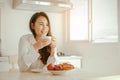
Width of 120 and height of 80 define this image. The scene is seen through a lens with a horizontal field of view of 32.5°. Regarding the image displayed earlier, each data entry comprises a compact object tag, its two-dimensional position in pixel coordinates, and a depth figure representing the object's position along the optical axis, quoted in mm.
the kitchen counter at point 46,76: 1142
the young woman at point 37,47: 1528
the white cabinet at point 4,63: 2670
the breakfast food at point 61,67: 1302
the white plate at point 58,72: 1265
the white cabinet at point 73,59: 2905
